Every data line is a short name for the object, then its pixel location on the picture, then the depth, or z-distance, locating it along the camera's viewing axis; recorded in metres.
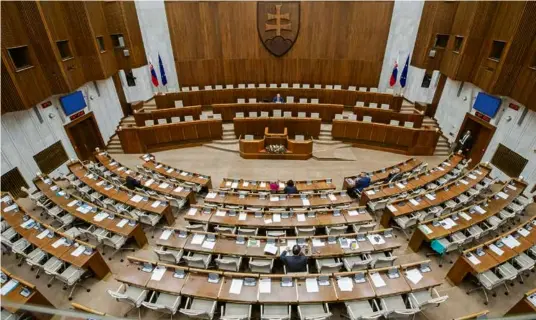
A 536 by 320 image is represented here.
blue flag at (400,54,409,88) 14.02
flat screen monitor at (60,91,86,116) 10.89
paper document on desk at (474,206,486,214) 7.49
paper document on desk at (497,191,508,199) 8.05
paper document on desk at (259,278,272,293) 5.39
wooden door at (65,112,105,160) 11.54
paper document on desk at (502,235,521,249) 6.37
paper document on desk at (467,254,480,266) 6.02
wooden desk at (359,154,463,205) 8.50
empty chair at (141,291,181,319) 5.09
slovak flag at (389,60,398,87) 14.52
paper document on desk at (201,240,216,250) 6.44
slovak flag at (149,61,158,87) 14.80
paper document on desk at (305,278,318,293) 5.39
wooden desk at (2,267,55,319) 5.33
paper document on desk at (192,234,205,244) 6.60
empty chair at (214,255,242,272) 6.04
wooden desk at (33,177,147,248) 7.07
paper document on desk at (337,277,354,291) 5.43
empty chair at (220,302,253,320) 5.04
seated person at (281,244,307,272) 5.88
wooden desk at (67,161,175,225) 7.86
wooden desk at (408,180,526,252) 6.90
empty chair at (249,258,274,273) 6.02
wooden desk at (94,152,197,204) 8.73
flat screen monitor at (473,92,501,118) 10.30
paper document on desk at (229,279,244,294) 5.38
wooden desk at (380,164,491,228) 7.73
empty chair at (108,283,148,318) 5.22
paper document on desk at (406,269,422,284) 5.56
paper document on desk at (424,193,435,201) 8.10
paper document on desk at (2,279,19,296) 5.41
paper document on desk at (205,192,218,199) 8.44
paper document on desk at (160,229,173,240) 6.69
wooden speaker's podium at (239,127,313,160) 12.08
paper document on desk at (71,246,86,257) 6.28
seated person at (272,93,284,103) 14.23
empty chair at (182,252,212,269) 6.20
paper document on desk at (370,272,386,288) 5.48
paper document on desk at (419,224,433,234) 6.94
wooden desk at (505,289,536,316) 5.10
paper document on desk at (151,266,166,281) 5.63
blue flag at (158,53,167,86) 15.15
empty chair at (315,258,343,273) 6.00
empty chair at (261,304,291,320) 5.00
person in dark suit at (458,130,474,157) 11.26
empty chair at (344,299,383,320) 4.99
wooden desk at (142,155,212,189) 9.52
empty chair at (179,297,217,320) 4.97
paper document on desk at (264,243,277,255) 6.27
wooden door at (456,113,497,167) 10.78
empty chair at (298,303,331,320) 4.95
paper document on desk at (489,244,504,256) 6.20
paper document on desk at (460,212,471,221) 7.28
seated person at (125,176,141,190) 8.80
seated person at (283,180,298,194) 8.59
